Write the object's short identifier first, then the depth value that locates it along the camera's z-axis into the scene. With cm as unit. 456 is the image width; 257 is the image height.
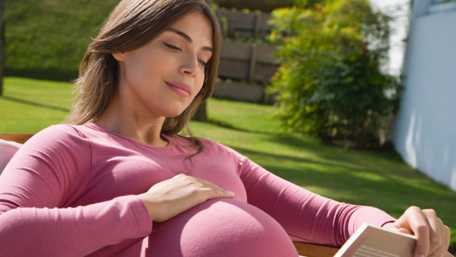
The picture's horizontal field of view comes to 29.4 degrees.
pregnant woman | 189
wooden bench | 250
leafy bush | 1062
